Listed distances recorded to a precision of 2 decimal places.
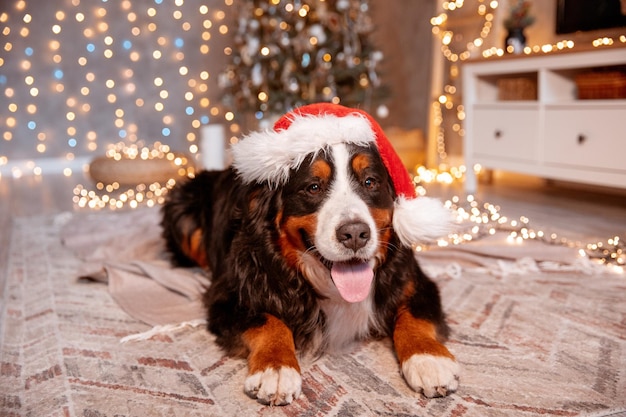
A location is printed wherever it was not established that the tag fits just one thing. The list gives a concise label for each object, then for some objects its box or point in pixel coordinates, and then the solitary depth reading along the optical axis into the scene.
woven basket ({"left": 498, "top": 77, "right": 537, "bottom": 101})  4.38
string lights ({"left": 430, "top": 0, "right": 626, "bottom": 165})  5.39
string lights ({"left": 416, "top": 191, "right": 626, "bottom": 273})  2.80
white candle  5.88
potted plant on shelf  4.50
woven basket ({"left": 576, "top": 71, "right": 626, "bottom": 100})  3.51
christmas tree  5.43
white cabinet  3.56
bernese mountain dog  1.63
